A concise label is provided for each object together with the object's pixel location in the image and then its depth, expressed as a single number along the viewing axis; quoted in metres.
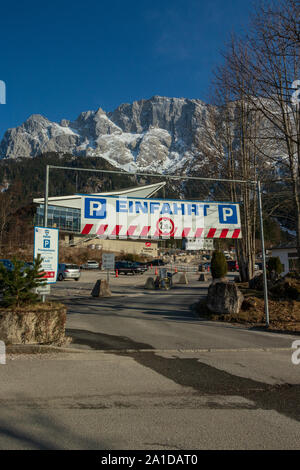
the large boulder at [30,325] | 6.79
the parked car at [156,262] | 61.83
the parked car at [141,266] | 44.41
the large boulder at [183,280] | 31.51
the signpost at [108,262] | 23.78
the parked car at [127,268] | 43.56
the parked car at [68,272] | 31.94
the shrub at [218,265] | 23.31
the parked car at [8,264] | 22.78
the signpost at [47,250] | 8.03
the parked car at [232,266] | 56.54
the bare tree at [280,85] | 9.85
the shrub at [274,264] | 27.55
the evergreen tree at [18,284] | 7.21
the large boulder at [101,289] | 19.62
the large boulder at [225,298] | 11.60
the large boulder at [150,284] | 26.37
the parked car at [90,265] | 49.50
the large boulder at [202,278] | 35.34
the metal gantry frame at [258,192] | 8.63
